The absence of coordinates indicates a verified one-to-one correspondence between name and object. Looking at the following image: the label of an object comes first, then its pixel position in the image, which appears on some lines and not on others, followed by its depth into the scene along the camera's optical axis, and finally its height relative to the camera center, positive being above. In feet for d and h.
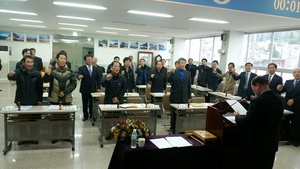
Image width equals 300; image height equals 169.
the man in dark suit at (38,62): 21.06 -0.51
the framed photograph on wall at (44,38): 42.27 +3.58
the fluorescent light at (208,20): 21.37 +4.34
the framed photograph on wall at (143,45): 48.47 +3.52
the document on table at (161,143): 8.45 -3.14
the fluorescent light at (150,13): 19.29 +4.29
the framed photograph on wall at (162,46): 49.96 +3.70
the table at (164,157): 7.89 -3.51
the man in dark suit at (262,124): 7.82 -2.03
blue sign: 12.18 +3.47
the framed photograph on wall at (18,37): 40.73 +3.47
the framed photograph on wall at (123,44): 46.98 +3.53
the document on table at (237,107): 9.09 -1.67
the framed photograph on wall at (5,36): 40.01 +3.47
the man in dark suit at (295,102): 15.65 -2.36
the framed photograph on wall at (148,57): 49.21 +1.05
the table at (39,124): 11.98 -3.70
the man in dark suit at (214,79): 26.27 -1.65
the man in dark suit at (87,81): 18.06 -1.76
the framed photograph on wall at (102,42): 45.52 +3.58
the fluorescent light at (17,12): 23.02 +4.56
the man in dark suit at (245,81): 20.84 -1.38
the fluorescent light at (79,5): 17.51 +4.26
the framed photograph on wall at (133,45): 47.73 +3.48
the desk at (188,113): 14.97 -3.40
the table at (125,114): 13.60 -3.42
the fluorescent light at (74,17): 24.62 +4.59
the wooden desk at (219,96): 19.95 -2.80
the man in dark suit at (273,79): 17.36 -0.83
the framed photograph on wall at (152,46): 49.13 +3.56
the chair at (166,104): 17.28 -3.18
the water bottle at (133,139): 8.16 -2.85
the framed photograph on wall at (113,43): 46.20 +3.53
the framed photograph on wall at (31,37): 41.55 +3.51
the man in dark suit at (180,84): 16.57 -1.53
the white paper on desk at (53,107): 12.57 -2.84
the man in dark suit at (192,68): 30.76 -0.53
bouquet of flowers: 8.39 -2.61
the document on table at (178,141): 8.65 -3.13
